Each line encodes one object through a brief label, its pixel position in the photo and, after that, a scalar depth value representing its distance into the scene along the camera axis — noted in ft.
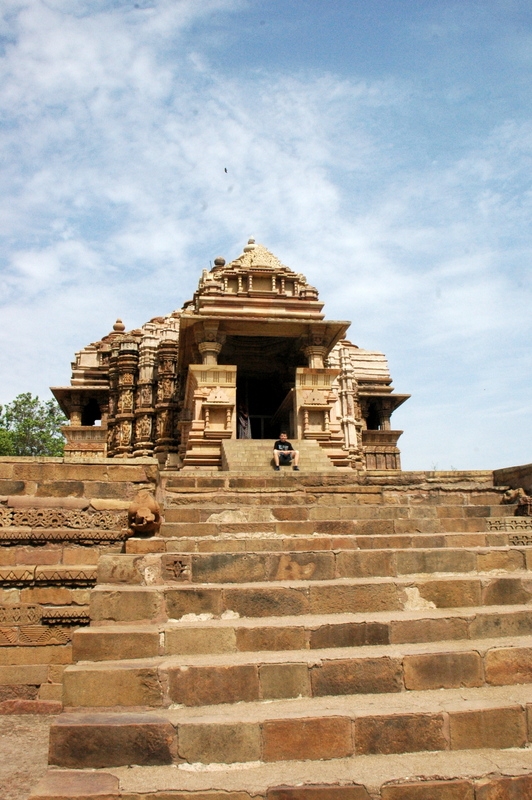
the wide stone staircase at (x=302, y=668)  10.20
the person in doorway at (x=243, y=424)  54.12
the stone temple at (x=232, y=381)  42.68
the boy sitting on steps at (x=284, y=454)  33.45
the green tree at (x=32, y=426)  125.39
